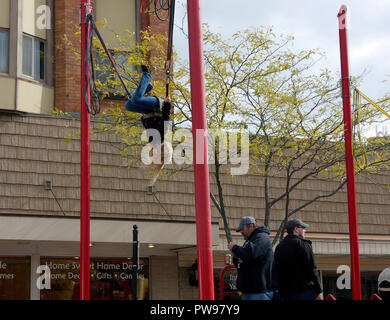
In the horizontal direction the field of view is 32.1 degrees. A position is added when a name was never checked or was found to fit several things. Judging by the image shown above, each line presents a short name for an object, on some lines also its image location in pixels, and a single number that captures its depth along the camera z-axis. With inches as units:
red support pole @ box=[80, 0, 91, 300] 513.7
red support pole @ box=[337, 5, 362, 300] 442.9
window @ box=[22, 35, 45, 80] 762.2
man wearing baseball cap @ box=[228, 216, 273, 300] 315.3
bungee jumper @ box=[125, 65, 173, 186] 358.6
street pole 553.4
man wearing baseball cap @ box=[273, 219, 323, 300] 323.3
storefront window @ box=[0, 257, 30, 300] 698.2
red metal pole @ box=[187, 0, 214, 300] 296.8
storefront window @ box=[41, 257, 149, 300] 724.0
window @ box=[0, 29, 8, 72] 741.2
